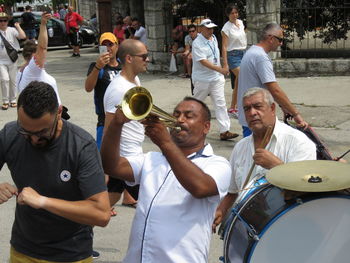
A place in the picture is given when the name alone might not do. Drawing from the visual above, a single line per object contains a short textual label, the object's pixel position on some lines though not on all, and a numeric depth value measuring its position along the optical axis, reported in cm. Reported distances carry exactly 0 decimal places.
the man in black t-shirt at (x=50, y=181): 314
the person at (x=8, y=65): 1194
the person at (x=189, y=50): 1395
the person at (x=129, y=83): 551
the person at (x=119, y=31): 1703
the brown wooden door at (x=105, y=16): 1562
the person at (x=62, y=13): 3035
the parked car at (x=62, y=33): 2356
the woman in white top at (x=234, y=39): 1100
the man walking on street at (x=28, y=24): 2259
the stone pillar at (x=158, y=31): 1508
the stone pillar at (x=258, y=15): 1311
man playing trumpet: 318
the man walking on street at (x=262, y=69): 630
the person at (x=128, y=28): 1653
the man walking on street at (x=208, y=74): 873
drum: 334
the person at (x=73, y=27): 2113
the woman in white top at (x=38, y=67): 707
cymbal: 326
